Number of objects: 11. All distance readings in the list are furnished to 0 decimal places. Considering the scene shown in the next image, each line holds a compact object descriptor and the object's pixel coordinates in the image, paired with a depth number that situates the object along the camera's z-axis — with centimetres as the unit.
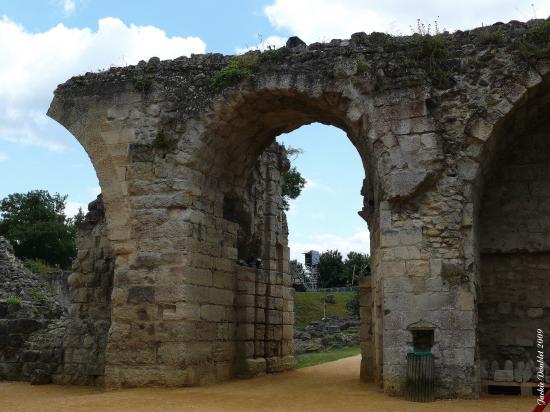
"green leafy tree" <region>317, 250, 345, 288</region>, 4381
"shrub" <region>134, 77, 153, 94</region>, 974
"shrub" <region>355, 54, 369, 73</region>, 872
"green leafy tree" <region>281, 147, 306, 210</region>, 3441
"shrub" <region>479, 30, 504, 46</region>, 842
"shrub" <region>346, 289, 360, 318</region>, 2764
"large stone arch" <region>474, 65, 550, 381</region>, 916
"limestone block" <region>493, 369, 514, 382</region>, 868
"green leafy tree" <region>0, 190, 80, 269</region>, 4178
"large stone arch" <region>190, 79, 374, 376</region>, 926
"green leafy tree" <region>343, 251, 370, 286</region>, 4062
